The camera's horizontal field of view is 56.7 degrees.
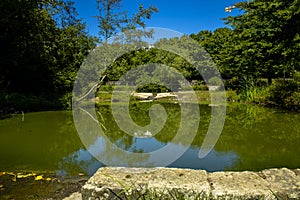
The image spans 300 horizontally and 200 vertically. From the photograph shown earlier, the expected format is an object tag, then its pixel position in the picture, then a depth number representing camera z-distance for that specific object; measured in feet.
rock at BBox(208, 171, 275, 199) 6.12
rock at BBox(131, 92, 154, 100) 56.86
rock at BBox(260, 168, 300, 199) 6.23
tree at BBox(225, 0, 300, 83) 34.58
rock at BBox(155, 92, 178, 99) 58.23
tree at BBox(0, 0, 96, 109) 36.40
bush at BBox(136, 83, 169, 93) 67.92
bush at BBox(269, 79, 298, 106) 34.90
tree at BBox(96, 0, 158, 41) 41.24
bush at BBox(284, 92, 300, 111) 31.55
